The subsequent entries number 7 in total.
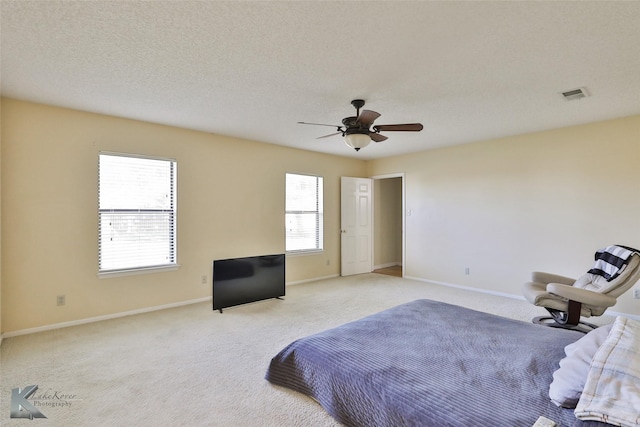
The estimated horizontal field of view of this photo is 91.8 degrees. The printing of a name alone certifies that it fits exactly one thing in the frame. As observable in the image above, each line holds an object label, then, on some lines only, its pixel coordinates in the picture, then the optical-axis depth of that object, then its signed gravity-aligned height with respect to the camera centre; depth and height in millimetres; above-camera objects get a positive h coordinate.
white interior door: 6489 -209
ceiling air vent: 3049 +1234
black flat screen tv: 4152 -904
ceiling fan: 3084 +903
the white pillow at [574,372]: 1329 -722
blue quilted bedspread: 1415 -856
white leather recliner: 3020 -802
